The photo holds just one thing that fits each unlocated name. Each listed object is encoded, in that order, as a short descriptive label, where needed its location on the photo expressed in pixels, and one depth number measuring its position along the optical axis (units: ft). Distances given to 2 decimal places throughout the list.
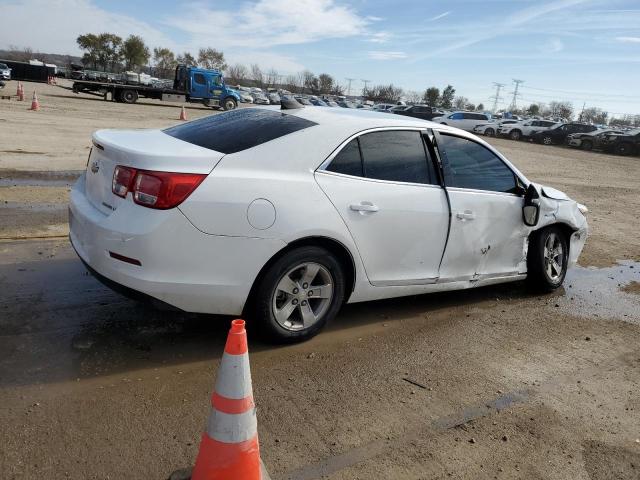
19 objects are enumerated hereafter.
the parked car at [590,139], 120.57
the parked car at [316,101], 164.52
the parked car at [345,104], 186.23
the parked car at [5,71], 134.71
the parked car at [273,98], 205.46
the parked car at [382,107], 160.82
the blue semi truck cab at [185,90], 117.91
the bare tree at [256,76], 459.24
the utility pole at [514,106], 521.94
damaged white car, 10.59
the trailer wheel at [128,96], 117.29
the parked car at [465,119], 129.08
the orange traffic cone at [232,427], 7.37
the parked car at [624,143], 115.44
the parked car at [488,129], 131.23
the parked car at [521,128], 131.34
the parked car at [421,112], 135.54
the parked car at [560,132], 127.54
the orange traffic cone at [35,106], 72.55
